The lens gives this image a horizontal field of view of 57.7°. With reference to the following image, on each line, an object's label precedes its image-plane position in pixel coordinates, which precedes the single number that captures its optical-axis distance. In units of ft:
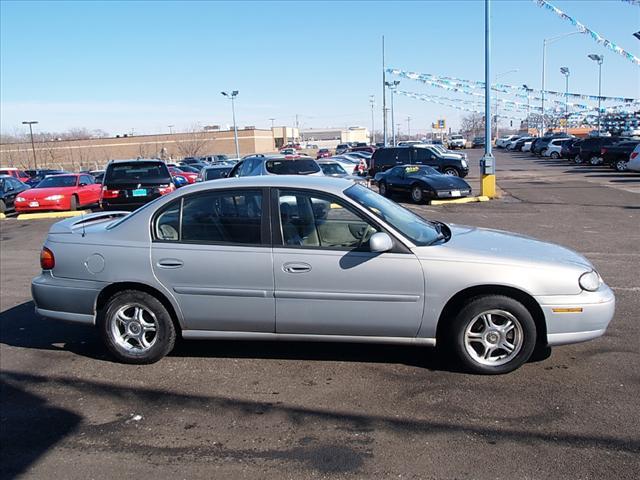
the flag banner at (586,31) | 63.62
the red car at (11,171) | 105.09
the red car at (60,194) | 62.03
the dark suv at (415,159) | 88.58
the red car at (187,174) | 100.28
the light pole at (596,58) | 210.59
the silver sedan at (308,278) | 14.78
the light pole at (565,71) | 264.93
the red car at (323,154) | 186.26
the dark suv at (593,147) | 116.15
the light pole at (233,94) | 179.43
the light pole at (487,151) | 60.80
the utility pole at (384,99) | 150.71
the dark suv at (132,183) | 51.93
